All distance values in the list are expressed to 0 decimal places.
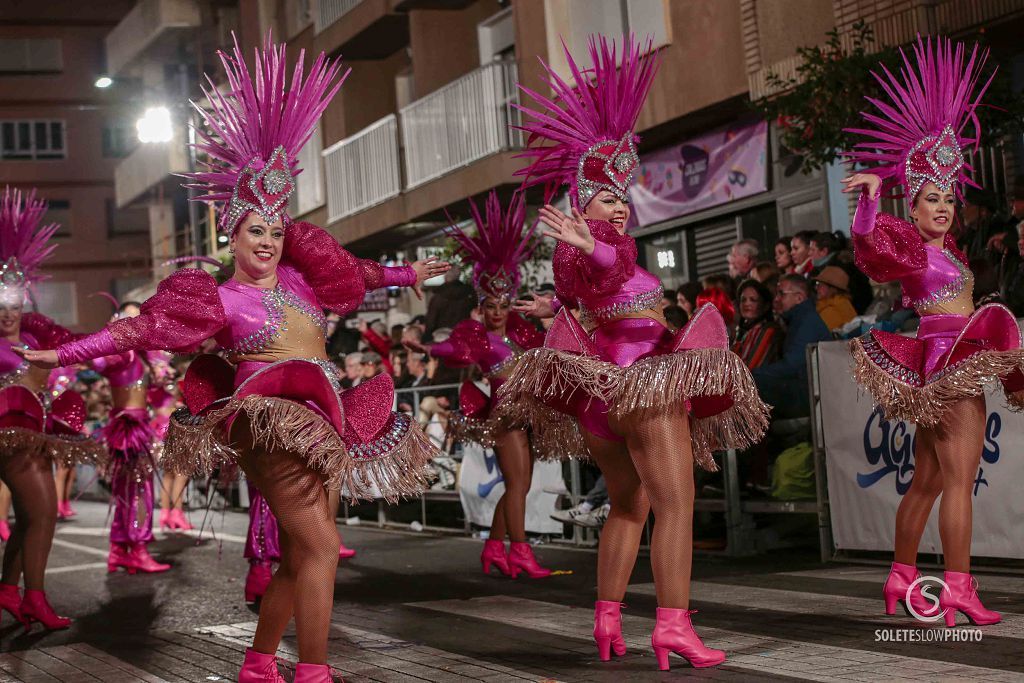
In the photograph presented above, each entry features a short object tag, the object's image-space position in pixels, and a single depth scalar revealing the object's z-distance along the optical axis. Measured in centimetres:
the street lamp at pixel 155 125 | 2594
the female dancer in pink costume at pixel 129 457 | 1102
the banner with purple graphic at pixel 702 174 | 1559
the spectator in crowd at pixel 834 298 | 1091
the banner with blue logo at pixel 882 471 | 818
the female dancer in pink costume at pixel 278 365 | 541
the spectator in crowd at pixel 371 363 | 1516
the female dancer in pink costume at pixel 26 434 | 821
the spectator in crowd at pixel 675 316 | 1113
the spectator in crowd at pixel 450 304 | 1590
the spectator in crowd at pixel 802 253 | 1154
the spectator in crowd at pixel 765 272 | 1186
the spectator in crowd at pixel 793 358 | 997
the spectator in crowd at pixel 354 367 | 1530
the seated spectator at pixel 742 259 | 1258
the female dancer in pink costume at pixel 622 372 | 584
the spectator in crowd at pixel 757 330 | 1048
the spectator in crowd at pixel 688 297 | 1193
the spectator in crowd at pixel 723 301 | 1165
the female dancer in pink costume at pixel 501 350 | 971
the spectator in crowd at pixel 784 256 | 1174
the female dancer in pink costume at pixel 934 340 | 646
